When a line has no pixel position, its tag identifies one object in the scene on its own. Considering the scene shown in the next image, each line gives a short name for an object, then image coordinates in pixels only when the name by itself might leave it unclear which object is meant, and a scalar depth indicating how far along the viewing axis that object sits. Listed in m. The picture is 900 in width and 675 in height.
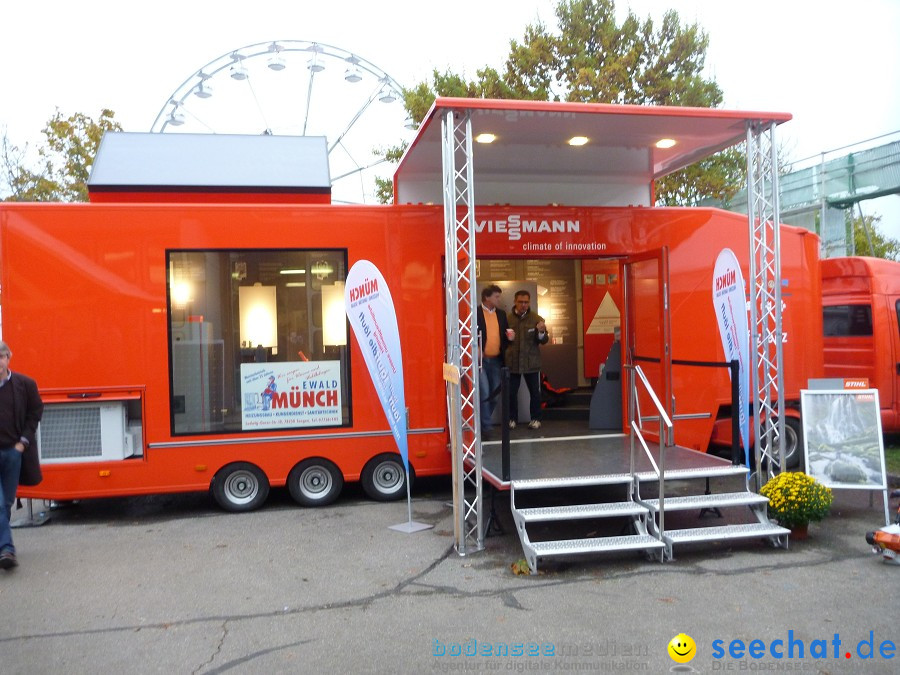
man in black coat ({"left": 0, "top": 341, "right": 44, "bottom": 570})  5.82
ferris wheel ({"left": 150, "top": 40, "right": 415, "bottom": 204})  17.48
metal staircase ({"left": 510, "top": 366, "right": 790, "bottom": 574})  5.55
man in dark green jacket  8.55
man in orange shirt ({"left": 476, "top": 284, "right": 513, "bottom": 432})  8.21
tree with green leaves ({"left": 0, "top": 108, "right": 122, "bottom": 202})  20.44
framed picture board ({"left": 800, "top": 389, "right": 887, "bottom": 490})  6.43
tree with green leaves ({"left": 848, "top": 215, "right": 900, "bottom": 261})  29.98
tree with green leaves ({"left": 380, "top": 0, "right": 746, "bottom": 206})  15.39
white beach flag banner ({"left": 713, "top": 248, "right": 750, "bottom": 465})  7.11
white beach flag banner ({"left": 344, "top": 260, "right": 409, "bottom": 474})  6.56
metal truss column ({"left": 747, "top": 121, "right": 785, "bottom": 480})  6.62
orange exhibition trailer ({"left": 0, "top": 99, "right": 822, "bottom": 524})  6.82
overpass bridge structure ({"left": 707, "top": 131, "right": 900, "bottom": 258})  18.25
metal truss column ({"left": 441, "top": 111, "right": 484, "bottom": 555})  5.86
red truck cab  10.22
